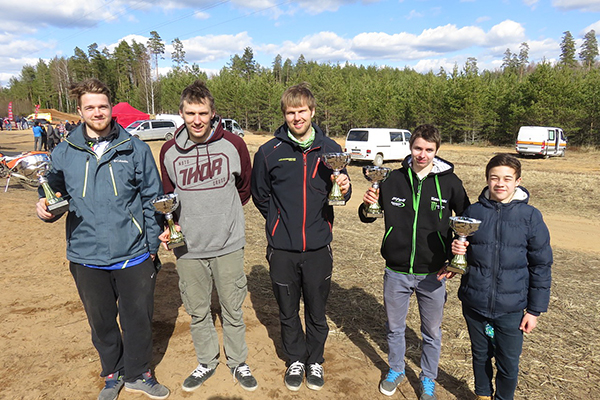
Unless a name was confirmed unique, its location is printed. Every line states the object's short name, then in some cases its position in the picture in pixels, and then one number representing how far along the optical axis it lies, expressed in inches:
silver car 1039.0
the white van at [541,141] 824.3
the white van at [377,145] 700.7
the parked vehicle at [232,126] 1175.1
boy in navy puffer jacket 96.3
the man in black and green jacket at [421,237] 108.7
